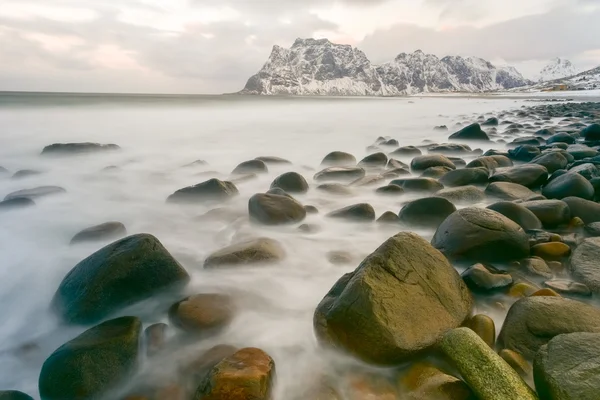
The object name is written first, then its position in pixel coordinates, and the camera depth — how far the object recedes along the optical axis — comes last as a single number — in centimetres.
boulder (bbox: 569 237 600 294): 255
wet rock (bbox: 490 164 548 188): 489
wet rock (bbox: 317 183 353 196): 538
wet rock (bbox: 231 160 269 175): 692
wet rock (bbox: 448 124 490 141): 1033
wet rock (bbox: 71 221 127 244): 381
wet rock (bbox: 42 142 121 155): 917
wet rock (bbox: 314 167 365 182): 625
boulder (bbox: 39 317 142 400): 185
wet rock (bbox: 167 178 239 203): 517
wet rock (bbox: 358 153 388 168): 721
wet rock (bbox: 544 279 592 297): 247
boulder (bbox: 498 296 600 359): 190
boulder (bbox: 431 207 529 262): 292
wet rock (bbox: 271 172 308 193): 540
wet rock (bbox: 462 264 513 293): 255
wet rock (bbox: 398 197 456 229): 387
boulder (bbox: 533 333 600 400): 146
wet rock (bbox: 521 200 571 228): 358
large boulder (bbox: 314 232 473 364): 198
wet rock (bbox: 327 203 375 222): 419
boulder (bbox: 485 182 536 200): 458
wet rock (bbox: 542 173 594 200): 407
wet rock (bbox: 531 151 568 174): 545
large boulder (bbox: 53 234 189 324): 251
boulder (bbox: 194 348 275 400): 170
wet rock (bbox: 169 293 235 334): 243
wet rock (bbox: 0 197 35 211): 498
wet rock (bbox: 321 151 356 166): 763
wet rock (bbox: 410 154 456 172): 637
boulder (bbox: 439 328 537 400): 156
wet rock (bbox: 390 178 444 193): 510
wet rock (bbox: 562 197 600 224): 363
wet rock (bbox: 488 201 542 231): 346
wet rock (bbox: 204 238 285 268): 325
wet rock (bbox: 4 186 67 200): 546
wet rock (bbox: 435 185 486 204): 461
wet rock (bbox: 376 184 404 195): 512
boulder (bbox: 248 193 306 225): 418
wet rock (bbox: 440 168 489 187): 529
